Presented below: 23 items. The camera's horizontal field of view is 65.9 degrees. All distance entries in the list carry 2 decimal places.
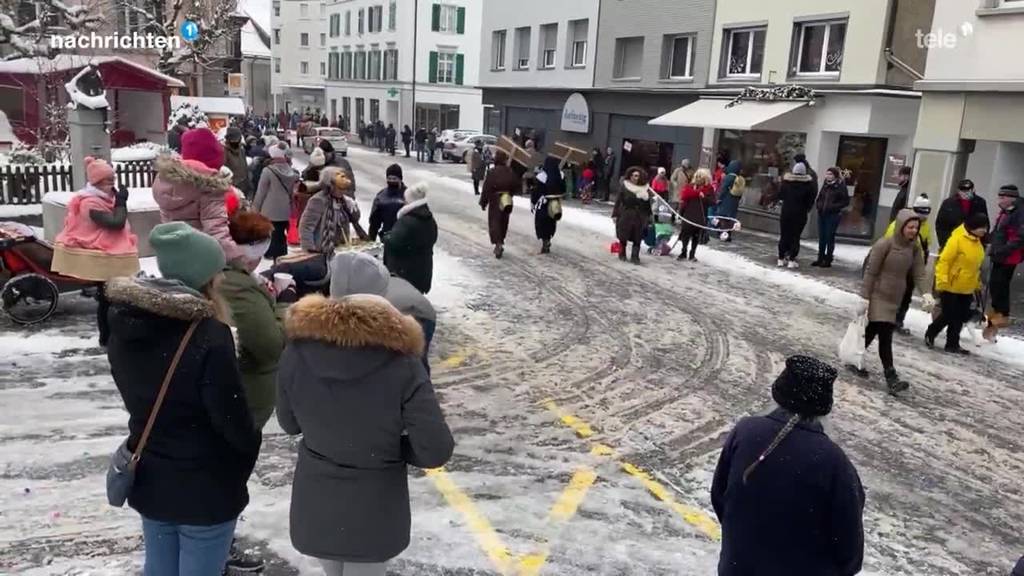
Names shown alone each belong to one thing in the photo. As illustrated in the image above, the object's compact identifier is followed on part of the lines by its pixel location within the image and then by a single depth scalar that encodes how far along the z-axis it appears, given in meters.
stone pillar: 12.70
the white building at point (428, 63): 52.41
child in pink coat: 7.05
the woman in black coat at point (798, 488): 2.72
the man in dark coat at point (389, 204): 9.37
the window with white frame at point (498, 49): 31.94
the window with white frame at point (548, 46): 28.67
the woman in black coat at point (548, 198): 13.77
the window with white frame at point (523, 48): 30.36
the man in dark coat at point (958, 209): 10.94
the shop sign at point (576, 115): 25.98
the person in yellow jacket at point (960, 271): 8.58
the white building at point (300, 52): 70.06
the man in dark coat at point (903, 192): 13.59
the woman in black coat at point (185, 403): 2.78
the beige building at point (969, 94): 12.69
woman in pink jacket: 6.45
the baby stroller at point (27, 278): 7.90
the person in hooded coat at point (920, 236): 9.11
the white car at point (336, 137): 38.22
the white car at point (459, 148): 36.12
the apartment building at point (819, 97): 16.47
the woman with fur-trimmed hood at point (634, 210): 13.04
